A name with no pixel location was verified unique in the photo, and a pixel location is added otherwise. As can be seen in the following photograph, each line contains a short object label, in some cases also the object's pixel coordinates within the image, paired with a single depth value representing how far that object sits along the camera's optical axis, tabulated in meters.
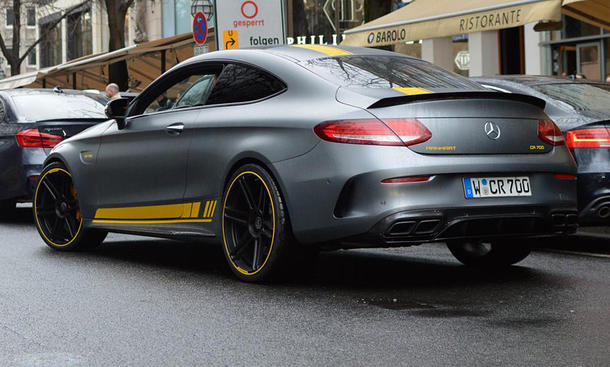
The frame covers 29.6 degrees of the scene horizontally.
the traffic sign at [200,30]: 17.86
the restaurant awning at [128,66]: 24.42
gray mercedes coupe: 6.32
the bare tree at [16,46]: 39.50
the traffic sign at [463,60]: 26.17
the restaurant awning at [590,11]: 13.28
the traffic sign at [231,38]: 16.28
